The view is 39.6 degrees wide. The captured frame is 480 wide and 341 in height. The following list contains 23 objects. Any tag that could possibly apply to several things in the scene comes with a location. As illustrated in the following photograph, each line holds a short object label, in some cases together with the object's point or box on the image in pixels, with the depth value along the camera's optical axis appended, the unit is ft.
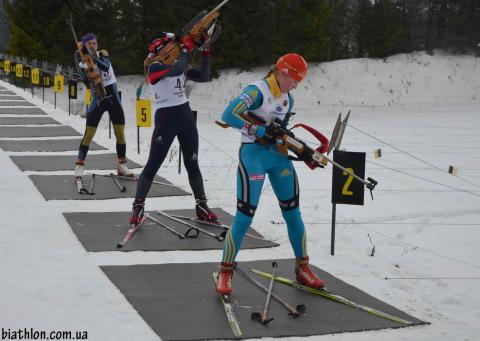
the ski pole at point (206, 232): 23.84
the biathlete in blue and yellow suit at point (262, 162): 17.61
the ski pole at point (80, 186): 30.32
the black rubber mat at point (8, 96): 79.35
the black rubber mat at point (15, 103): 70.95
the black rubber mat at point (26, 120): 55.90
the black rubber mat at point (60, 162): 36.70
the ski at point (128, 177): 33.78
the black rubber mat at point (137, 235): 22.79
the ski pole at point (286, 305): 16.98
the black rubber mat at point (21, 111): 63.26
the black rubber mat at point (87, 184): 29.91
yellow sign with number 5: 40.42
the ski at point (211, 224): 24.59
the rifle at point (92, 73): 30.83
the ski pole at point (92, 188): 30.40
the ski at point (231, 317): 15.72
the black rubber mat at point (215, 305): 15.99
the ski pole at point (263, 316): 16.28
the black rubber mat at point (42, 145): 42.68
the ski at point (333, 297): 17.13
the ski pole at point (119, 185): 30.91
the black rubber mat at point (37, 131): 49.17
